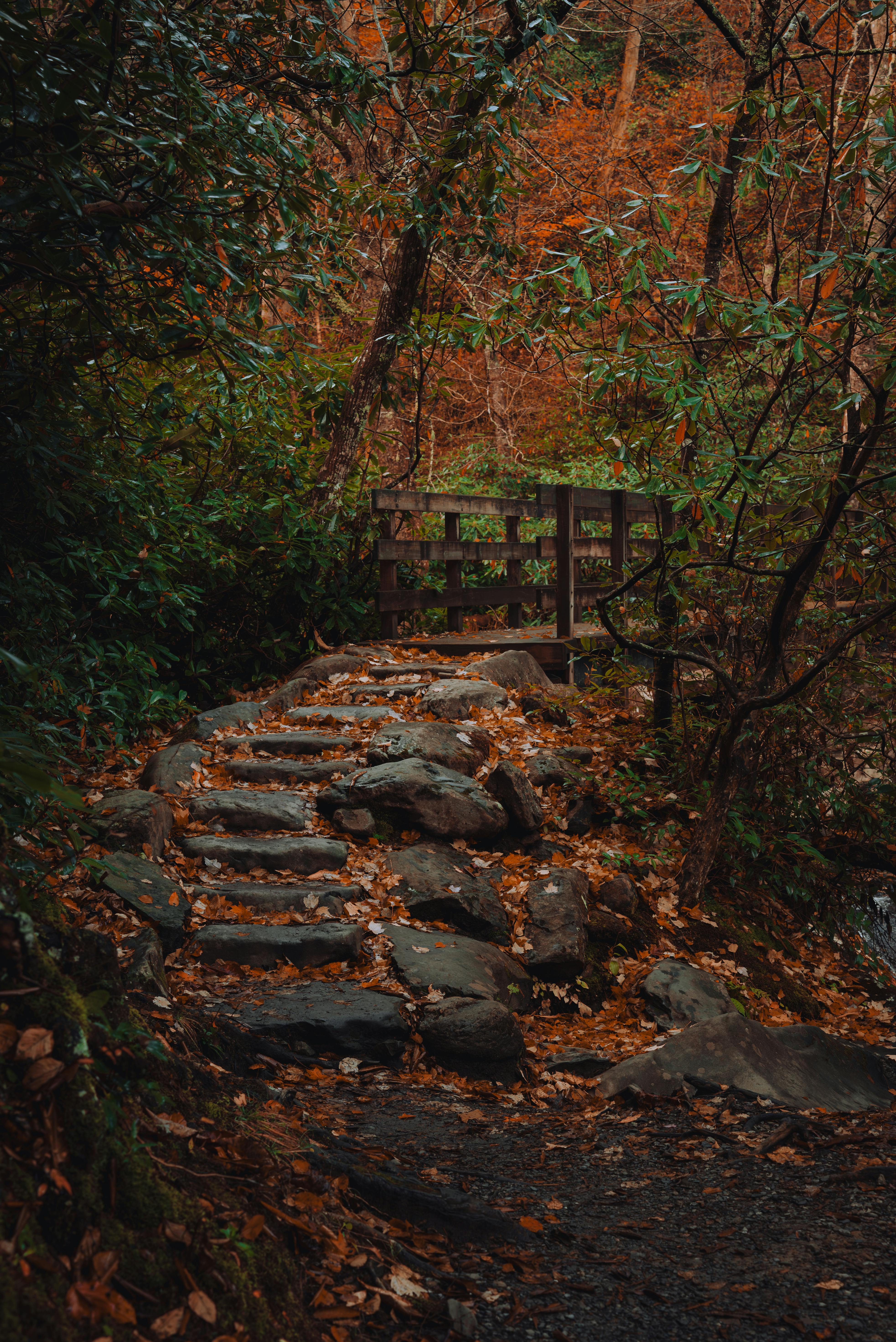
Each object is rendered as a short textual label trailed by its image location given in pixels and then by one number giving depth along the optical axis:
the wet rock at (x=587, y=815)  6.11
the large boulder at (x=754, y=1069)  3.83
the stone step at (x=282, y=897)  4.51
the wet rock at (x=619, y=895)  5.39
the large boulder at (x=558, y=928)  4.80
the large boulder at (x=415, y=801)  5.37
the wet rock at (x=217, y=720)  6.30
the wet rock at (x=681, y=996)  4.62
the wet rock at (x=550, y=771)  6.29
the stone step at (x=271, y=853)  4.87
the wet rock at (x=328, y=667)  7.42
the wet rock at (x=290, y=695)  6.90
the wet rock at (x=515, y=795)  5.72
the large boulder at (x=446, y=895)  4.84
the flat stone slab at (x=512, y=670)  7.36
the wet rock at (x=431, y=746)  5.81
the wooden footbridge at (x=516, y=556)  8.41
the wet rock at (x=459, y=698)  6.59
